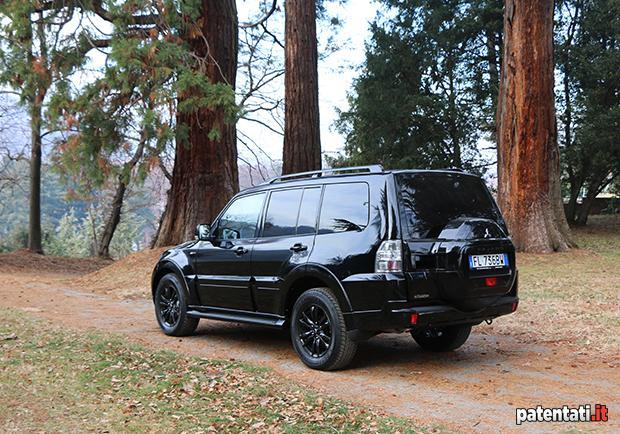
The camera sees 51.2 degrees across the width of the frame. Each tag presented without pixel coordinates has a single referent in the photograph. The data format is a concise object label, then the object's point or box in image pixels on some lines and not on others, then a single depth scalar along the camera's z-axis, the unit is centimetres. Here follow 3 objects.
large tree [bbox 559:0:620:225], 2359
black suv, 594
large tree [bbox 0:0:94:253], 1458
